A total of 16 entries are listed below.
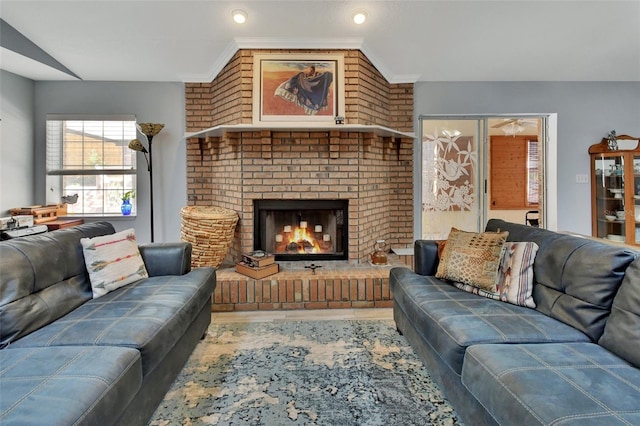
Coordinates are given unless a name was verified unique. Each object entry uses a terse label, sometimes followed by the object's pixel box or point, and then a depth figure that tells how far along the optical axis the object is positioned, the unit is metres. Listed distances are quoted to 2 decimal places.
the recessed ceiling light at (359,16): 3.00
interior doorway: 4.22
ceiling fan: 5.09
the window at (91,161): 4.09
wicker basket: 3.20
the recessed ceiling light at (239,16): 2.98
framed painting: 3.42
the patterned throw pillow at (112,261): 2.03
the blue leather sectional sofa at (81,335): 1.07
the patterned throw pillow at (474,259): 2.03
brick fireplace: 3.46
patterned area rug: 1.59
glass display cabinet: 4.11
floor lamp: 3.73
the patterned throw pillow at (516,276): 1.88
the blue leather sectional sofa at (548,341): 1.05
